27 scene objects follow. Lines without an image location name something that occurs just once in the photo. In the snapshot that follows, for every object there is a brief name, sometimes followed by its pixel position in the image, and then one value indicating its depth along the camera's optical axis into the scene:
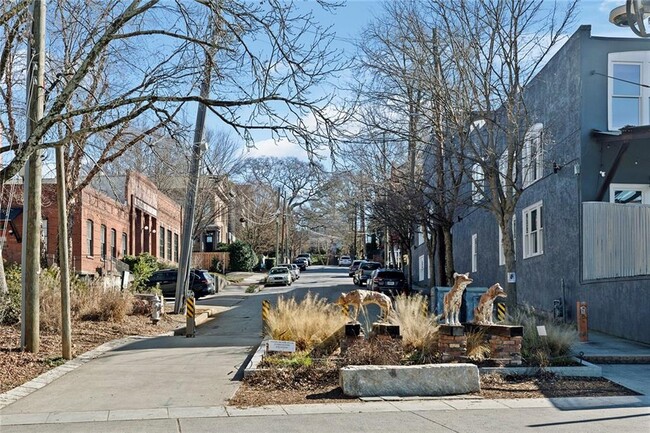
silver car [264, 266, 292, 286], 49.91
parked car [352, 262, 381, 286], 46.91
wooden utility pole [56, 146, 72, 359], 13.85
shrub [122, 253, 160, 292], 40.06
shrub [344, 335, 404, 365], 11.94
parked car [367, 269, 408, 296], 35.56
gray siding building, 17.81
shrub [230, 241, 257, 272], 67.06
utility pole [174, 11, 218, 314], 22.16
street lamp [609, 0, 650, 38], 8.62
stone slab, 10.79
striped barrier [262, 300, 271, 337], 14.67
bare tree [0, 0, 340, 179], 12.30
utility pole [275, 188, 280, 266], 71.31
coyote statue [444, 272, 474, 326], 12.60
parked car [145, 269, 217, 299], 37.53
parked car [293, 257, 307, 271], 83.38
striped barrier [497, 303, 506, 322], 15.91
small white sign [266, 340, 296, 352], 12.44
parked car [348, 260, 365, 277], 59.33
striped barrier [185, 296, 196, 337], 19.08
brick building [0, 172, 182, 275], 31.77
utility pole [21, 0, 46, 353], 13.71
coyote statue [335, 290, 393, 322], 13.45
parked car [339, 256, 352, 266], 101.88
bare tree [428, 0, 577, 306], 17.48
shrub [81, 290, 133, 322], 19.97
